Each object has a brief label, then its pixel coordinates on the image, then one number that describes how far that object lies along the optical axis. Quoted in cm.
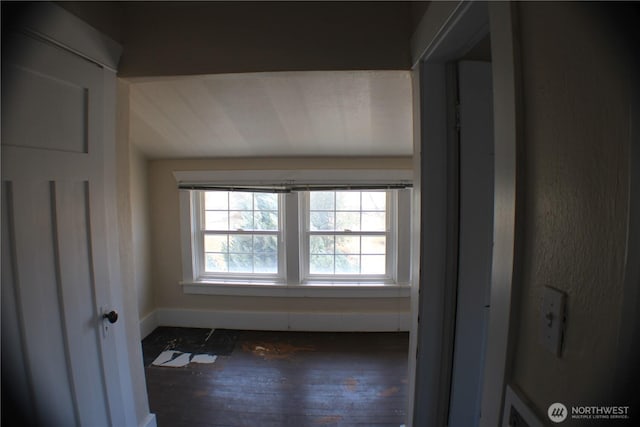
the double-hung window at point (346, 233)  278
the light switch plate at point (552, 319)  44
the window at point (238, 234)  280
